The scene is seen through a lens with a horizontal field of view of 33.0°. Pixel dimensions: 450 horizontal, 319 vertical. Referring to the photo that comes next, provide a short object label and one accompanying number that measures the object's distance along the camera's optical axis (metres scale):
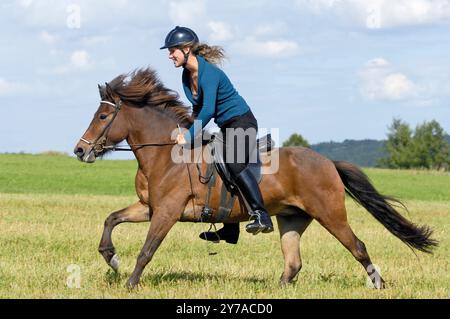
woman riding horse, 8.26
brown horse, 8.60
